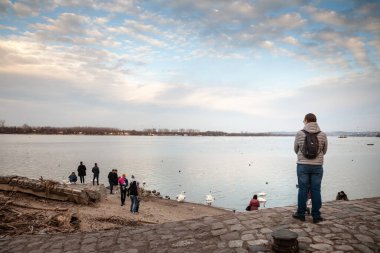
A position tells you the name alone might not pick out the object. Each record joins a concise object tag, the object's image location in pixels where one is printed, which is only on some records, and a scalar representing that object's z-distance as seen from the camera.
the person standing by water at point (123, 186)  16.45
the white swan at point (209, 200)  23.89
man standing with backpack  5.99
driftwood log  14.80
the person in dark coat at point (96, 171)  22.17
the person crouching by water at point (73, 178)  22.48
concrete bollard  4.98
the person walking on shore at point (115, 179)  20.36
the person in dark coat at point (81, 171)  22.80
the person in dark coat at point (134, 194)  14.29
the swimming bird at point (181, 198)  23.03
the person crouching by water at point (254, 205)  13.07
